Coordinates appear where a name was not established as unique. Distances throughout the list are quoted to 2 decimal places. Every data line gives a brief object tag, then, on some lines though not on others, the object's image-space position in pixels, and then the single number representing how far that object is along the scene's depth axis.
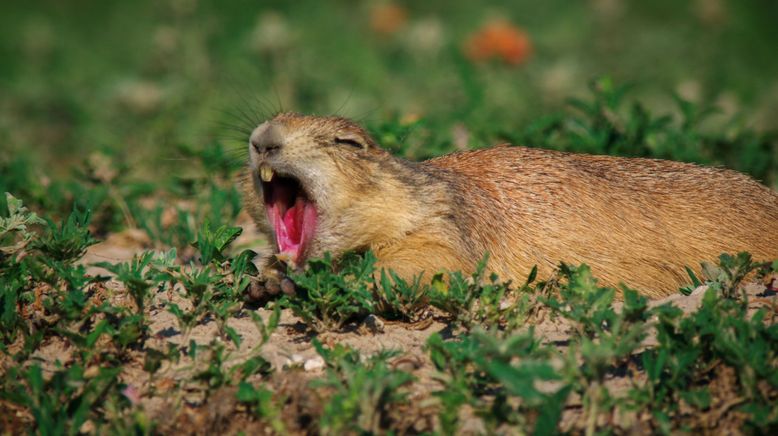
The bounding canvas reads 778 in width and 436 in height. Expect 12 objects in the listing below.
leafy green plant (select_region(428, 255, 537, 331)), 6.78
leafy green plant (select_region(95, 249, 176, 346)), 6.49
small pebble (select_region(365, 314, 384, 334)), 7.09
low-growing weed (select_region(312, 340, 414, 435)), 5.50
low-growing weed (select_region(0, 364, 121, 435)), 5.79
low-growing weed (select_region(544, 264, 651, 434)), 5.57
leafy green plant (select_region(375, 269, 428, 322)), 7.12
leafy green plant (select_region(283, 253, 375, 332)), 6.78
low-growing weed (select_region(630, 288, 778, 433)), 5.73
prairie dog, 7.70
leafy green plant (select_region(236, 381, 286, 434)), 5.72
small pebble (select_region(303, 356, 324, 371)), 6.42
